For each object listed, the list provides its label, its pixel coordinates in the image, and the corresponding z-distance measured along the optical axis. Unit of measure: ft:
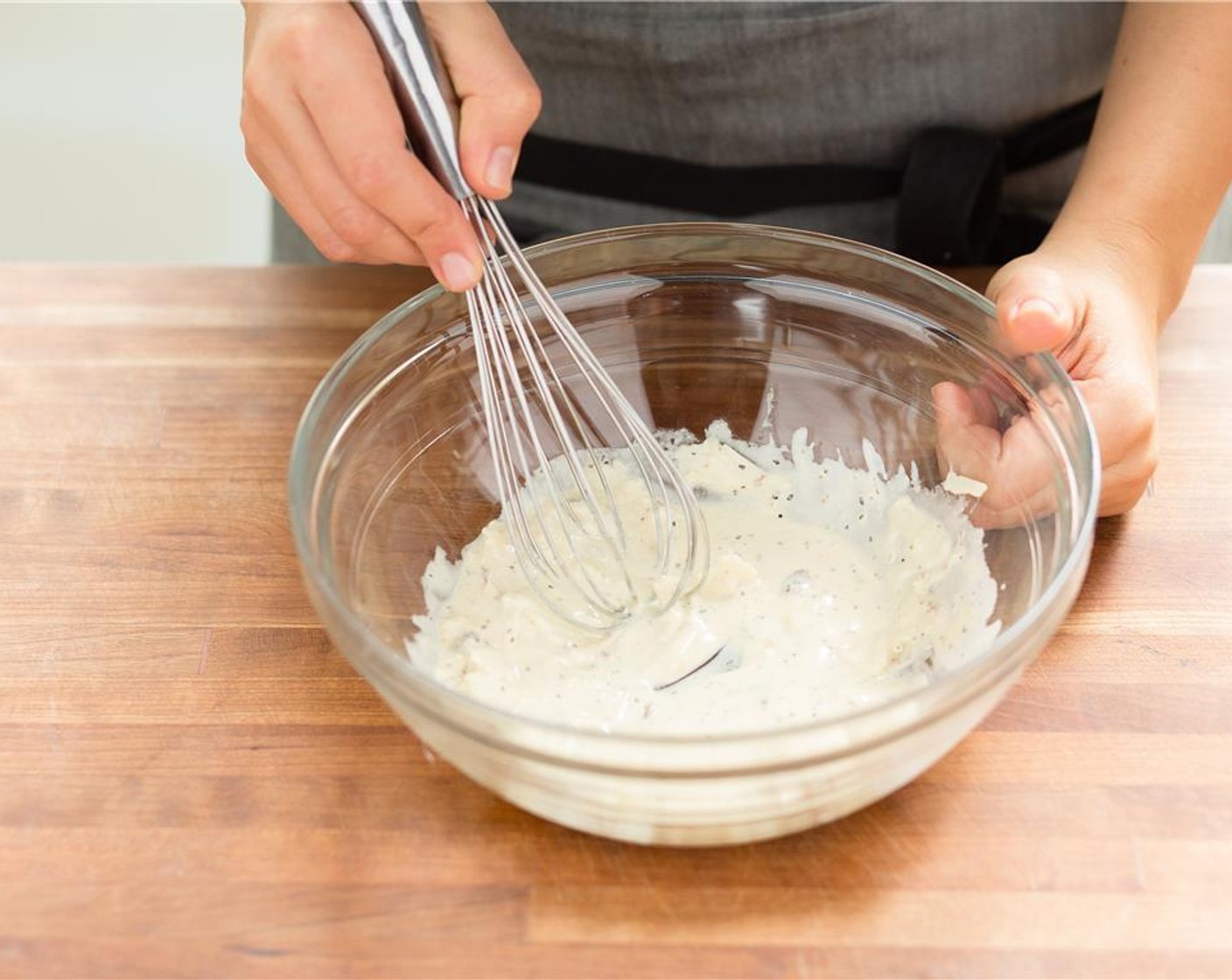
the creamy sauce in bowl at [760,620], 2.26
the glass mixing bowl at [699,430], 1.81
